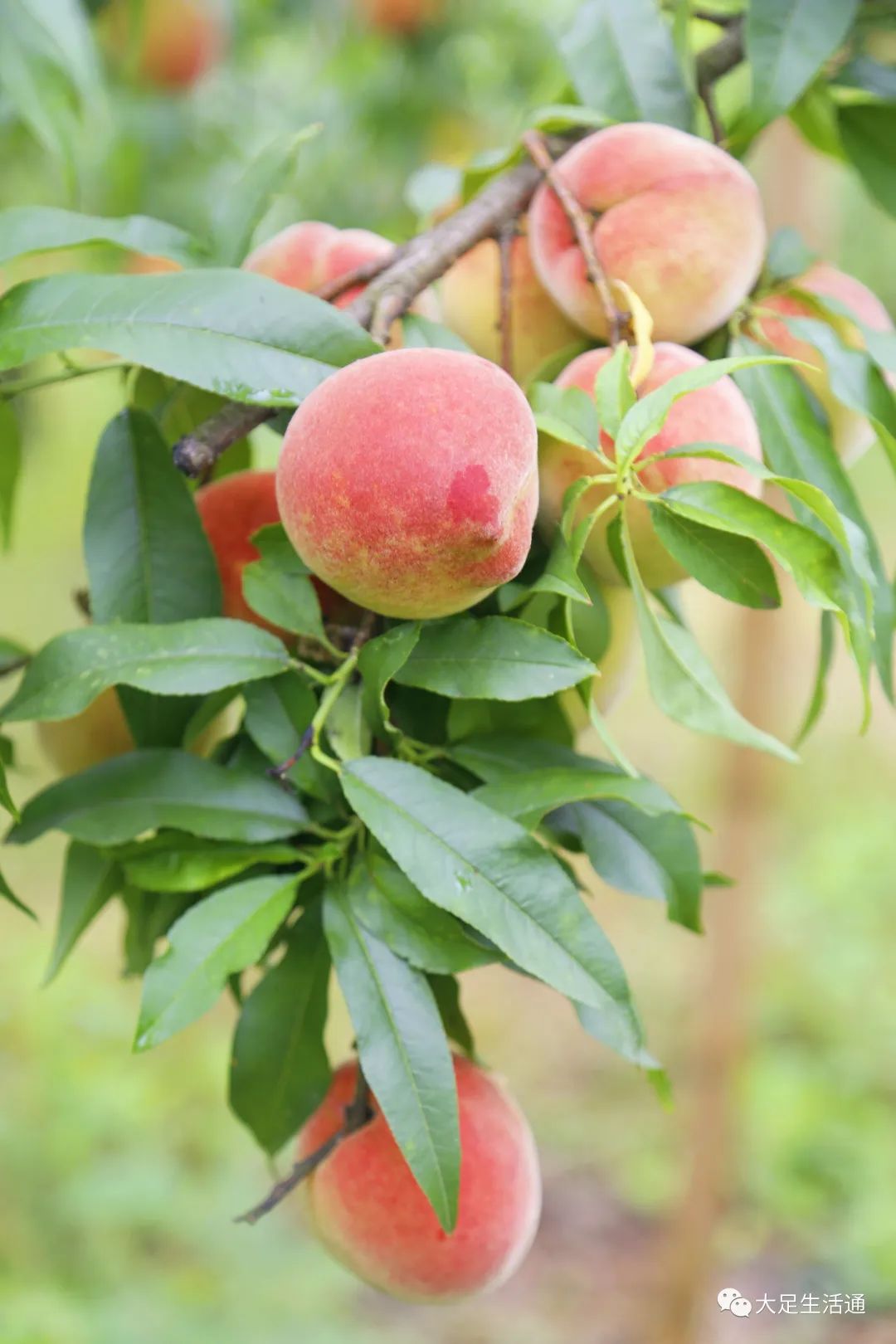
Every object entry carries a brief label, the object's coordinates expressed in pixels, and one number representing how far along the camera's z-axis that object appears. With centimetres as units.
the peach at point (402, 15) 258
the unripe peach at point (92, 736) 122
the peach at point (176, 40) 234
